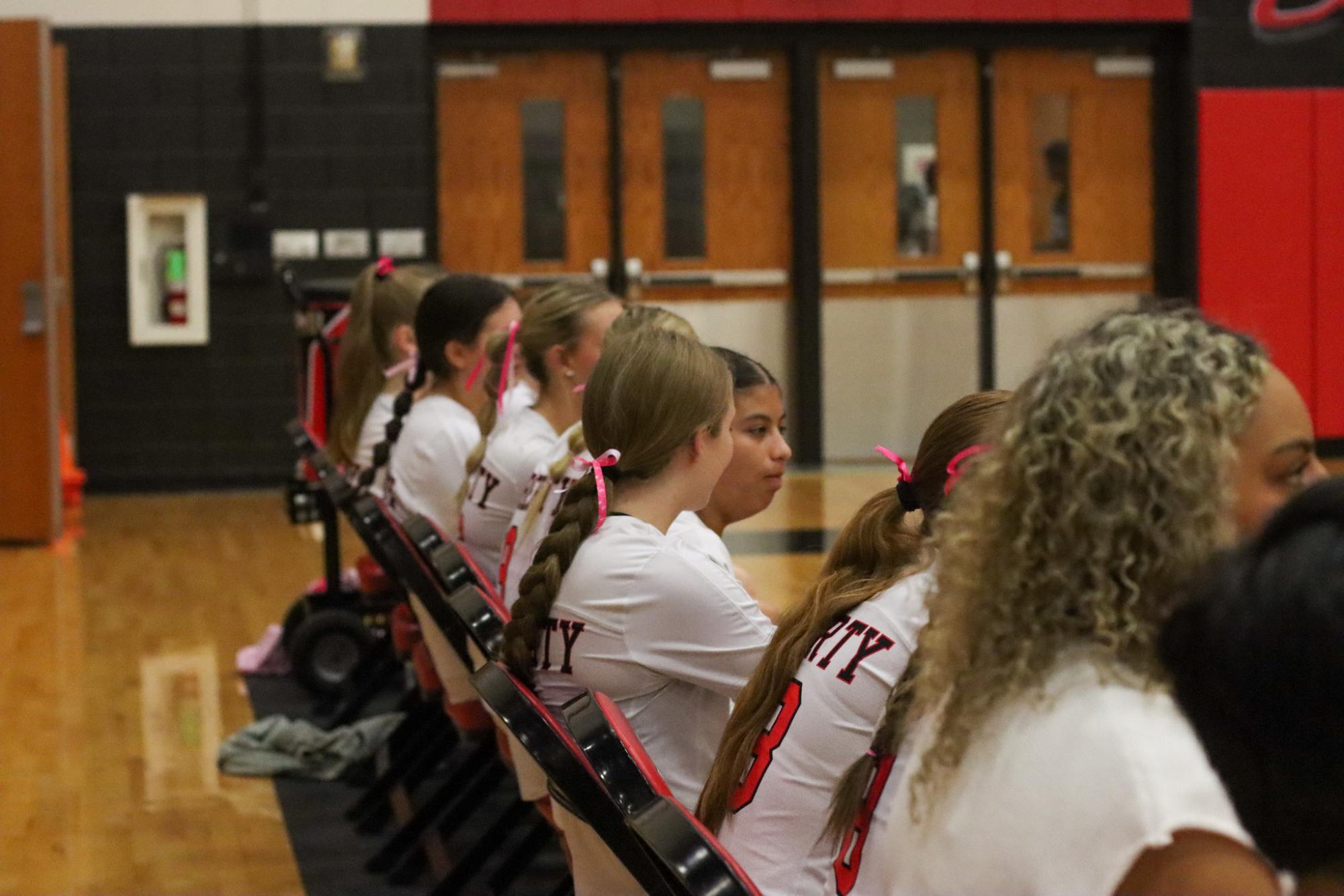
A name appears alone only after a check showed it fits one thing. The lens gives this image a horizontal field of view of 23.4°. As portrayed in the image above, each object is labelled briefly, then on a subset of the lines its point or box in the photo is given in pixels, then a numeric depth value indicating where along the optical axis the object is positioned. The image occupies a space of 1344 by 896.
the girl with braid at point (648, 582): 3.95
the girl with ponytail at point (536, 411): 6.32
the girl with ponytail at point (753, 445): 5.04
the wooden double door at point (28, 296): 13.64
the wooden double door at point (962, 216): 16.92
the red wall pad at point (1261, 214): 16.95
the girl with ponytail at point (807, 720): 3.11
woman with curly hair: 1.94
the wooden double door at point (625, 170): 16.54
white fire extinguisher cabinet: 16.11
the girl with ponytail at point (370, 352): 8.50
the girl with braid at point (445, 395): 7.27
